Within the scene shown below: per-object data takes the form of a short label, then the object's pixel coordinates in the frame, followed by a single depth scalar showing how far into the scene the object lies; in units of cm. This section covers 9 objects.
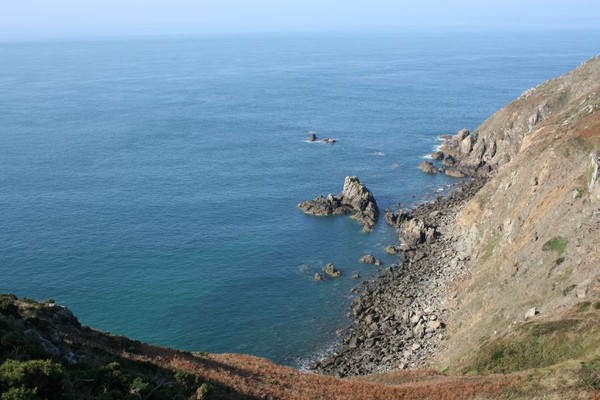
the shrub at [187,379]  3250
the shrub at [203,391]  3076
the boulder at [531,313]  5444
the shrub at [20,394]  2255
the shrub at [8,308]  3462
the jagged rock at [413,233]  9728
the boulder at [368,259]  9325
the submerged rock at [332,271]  8919
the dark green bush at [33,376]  2409
